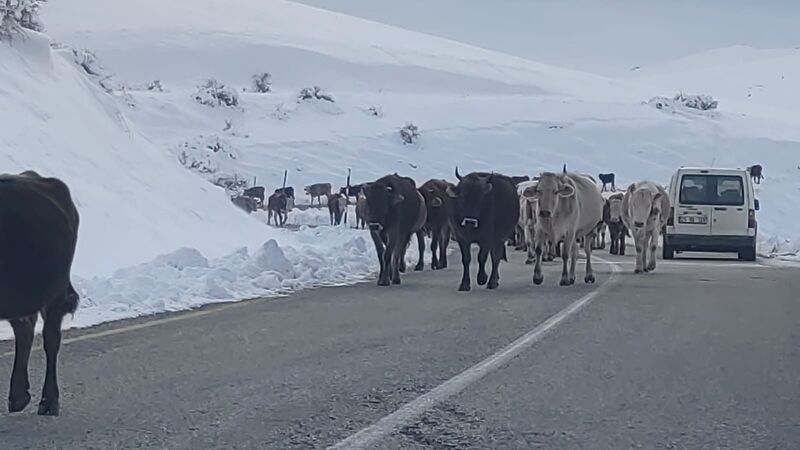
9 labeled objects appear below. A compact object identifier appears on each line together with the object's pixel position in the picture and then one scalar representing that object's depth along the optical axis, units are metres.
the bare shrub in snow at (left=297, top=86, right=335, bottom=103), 106.44
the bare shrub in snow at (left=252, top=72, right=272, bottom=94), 120.51
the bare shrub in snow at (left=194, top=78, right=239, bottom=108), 98.72
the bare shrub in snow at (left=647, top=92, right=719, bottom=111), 115.12
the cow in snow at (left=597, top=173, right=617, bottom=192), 74.28
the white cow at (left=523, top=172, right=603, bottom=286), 22.34
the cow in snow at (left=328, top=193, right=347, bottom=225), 51.84
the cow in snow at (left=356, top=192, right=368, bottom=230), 22.38
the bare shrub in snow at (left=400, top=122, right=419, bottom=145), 93.88
